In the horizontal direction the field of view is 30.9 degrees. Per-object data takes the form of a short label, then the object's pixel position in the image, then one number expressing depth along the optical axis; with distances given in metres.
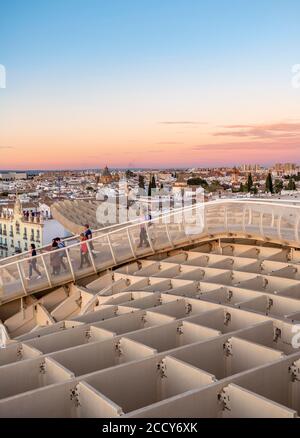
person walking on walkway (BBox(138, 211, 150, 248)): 18.78
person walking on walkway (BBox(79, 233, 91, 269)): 18.11
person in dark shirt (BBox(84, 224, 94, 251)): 19.03
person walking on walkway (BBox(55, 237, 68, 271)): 17.65
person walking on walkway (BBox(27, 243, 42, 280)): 17.16
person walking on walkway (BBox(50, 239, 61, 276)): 17.53
